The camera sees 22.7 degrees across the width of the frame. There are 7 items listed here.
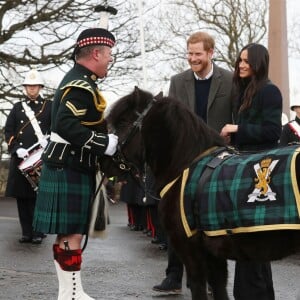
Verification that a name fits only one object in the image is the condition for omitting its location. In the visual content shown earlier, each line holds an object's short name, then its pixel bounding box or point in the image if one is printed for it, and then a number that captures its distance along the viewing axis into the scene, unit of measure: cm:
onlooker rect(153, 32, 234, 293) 607
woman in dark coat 562
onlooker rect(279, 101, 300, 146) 956
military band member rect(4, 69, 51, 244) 981
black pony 457
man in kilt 537
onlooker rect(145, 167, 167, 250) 955
